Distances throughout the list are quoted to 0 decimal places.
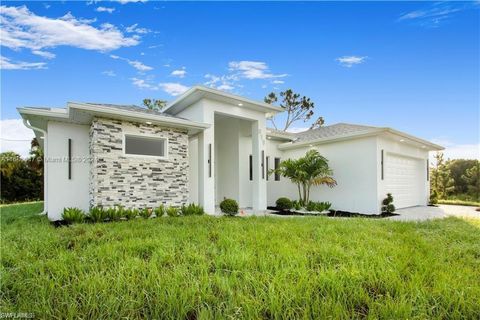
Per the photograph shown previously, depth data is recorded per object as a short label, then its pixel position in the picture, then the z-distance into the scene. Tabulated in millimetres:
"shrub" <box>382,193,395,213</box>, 10141
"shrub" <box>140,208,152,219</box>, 7737
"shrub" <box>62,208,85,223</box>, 6809
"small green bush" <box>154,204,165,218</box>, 7971
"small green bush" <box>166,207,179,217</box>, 7941
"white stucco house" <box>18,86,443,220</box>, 7871
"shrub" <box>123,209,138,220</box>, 7453
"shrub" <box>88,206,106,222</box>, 6984
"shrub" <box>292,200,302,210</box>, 11033
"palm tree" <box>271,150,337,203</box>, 10906
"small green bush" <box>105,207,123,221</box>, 7172
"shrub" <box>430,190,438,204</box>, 14219
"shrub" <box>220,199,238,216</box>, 9406
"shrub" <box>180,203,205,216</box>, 8469
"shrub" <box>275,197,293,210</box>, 11148
